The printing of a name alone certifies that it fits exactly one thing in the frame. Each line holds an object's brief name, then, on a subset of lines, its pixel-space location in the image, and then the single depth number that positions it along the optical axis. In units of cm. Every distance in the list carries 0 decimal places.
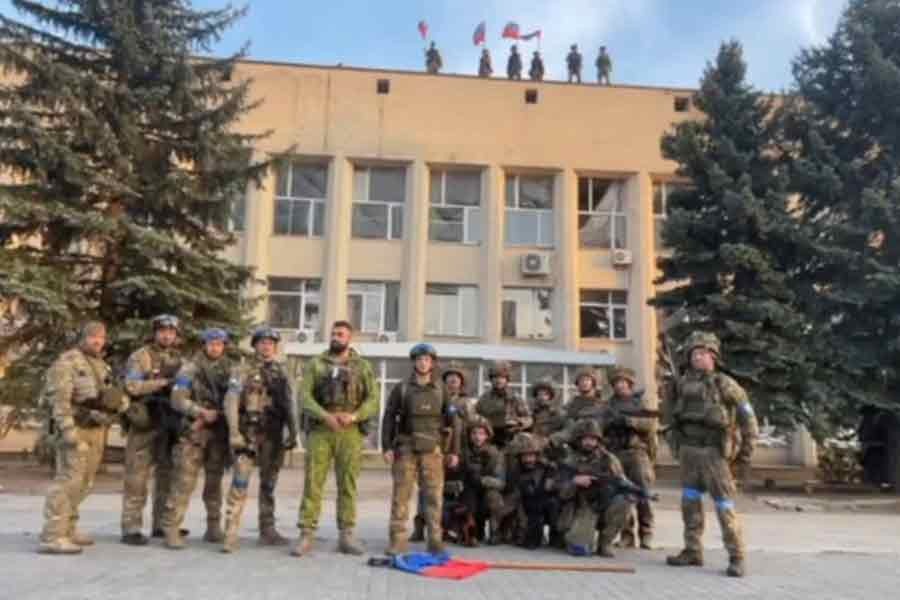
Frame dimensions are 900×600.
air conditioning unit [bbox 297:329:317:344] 2539
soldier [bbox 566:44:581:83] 2930
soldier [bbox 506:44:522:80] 2922
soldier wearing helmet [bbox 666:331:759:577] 795
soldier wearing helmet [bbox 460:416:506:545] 890
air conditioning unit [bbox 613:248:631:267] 2673
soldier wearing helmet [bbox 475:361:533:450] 960
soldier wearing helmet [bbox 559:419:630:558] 860
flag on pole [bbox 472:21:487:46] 3095
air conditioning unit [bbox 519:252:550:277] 2628
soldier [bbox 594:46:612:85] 2930
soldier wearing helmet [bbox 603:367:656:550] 929
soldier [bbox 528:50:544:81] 2900
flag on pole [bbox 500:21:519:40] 3088
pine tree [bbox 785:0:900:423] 1733
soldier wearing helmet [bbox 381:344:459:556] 815
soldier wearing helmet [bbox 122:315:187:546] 823
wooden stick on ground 755
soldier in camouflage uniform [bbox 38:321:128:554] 759
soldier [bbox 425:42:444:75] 2939
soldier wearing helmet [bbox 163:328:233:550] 810
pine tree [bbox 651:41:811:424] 1747
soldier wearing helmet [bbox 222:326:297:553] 806
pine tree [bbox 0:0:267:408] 1598
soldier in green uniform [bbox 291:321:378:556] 805
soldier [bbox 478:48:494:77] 2929
